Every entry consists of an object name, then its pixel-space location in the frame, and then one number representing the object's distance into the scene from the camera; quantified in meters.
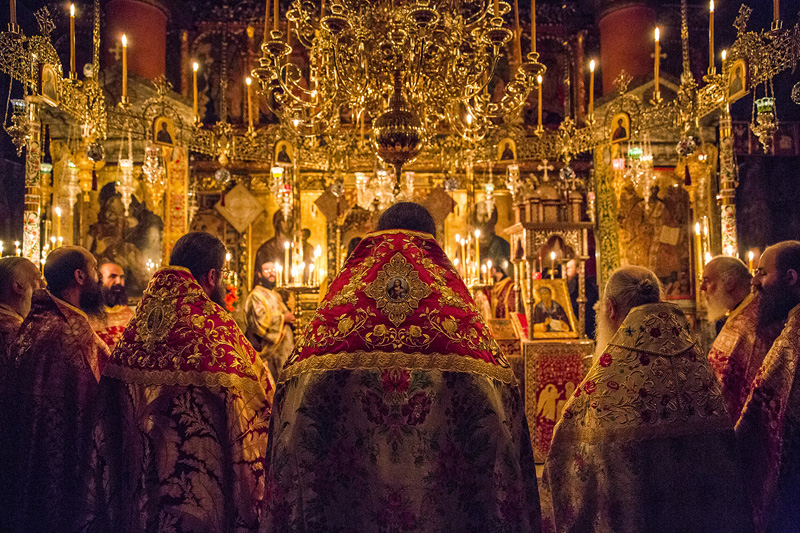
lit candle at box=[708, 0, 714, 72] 4.14
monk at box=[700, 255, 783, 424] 2.76
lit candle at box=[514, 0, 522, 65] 3.87
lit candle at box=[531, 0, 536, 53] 3.65
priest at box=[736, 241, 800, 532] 2.34
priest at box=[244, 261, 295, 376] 6.58
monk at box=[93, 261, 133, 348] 3.19
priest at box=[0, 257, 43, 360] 3.00
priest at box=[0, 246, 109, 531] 2.66
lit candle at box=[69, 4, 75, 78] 4.34
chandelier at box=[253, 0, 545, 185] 3.66
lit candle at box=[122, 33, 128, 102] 4.80
